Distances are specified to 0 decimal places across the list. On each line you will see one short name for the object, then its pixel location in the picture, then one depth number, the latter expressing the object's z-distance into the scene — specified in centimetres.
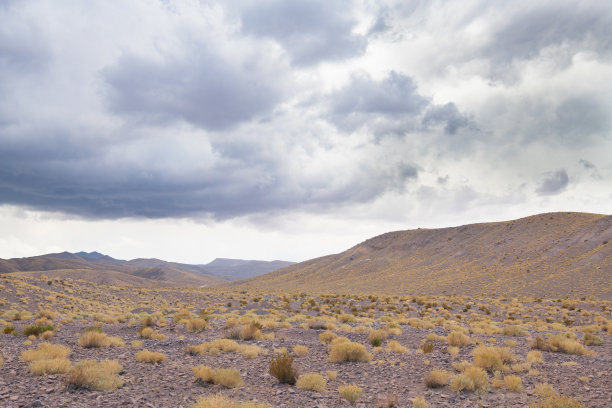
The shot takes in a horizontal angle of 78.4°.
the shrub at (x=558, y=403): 888
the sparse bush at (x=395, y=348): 1619
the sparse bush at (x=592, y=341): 1927
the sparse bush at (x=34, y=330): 1747
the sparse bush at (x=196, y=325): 2109
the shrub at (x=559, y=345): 1623
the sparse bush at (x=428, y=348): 1606
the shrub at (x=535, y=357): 1430
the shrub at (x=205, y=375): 1095
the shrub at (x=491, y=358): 1307
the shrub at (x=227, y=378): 1087
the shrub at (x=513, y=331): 2212
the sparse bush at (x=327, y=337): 1800
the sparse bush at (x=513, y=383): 1112
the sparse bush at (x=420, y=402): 969
